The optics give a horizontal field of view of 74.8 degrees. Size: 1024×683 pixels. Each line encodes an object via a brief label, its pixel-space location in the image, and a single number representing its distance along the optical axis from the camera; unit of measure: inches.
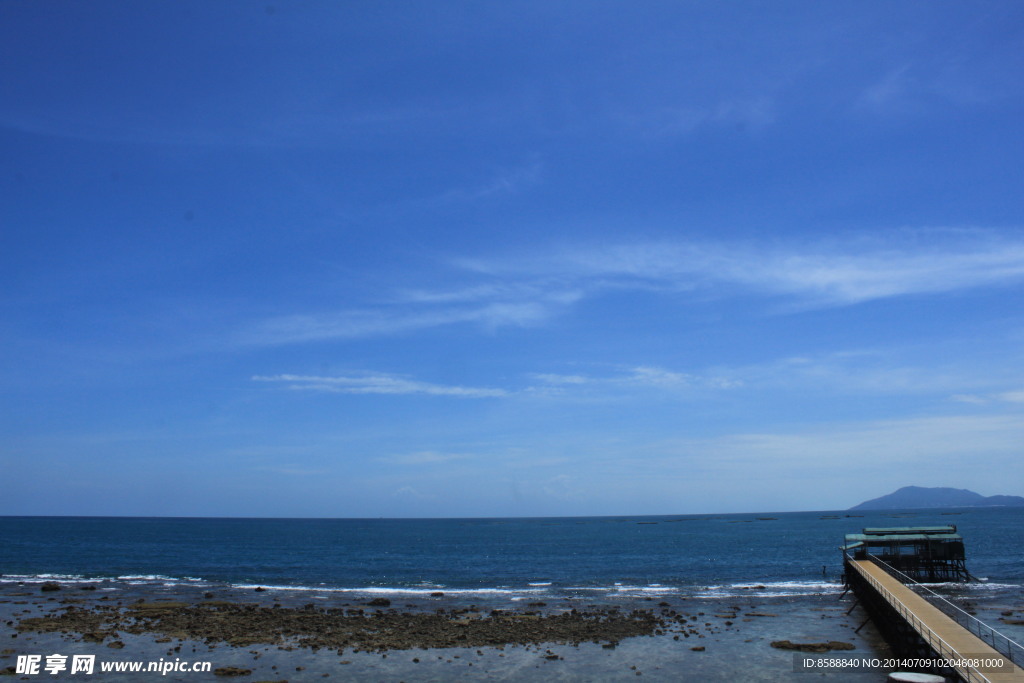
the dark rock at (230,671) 1230.3
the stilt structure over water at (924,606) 963.3
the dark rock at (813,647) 1382.9
